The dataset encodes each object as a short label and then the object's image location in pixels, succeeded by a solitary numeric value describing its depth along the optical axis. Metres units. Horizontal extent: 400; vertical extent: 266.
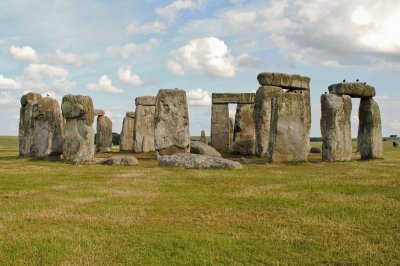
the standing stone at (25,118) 24.25
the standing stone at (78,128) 18.88
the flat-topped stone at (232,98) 28.81
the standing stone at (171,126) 21.16
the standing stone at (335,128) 19.03
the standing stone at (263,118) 24.00
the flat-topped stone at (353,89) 20.03
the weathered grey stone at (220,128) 29.91
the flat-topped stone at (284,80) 23.84
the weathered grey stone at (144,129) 30.56
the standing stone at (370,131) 20.80
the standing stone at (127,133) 34.19
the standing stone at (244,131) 27.11
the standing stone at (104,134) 33.31
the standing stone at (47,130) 21.09
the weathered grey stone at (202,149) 22.22
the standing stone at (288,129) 18.45
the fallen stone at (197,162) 15.59
